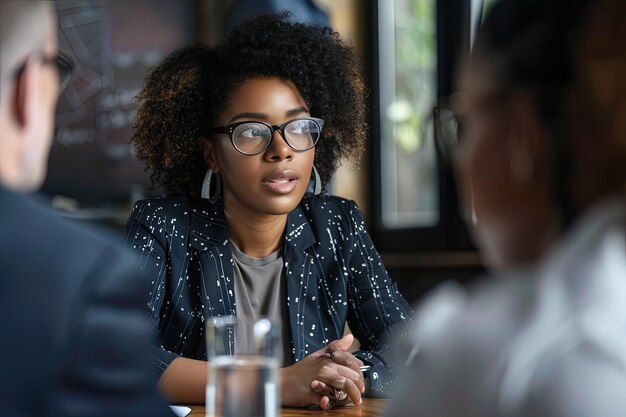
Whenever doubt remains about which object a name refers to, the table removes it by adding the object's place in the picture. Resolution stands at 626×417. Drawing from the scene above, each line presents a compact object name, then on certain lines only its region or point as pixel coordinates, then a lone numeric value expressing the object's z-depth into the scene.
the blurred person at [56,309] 1.12
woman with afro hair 2.29
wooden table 1.96
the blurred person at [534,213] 0.95
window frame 3.34
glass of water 1.54
